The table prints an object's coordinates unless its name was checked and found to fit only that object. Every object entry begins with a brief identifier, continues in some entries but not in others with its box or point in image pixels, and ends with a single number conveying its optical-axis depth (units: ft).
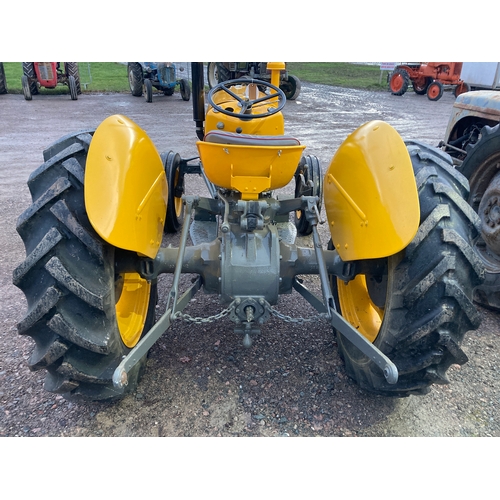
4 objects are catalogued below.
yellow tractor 5.89
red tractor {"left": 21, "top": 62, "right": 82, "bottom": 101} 39.45
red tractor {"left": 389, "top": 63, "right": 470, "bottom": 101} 46.62
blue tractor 40.52
